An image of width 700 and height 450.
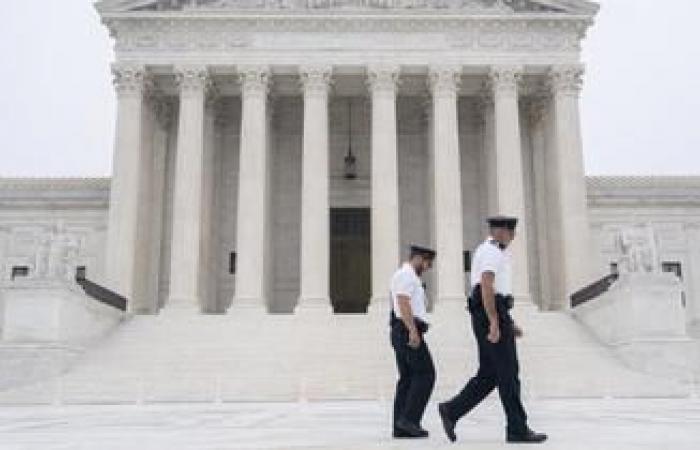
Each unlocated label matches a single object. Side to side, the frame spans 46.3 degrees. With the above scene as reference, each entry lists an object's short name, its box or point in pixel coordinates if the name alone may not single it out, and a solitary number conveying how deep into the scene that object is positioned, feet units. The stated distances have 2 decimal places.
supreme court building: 120.06
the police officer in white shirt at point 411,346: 31.01
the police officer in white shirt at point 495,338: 28.22
